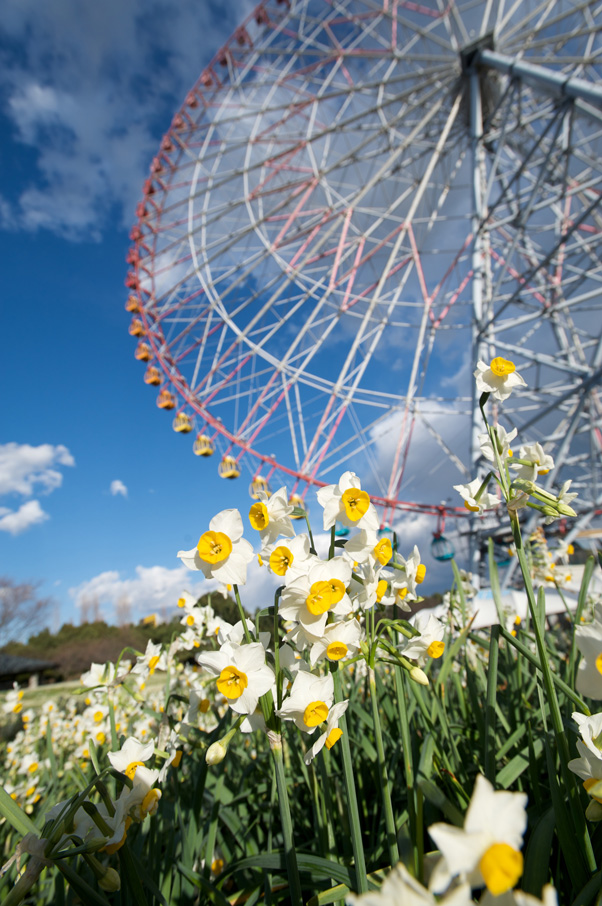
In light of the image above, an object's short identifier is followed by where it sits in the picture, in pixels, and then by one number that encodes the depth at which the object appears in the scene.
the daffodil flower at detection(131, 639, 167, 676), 0.37
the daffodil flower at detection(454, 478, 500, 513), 0.24
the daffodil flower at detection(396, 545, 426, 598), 0.26
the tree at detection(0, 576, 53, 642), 18.95
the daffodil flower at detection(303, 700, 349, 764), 0.19
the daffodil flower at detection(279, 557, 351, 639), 0.18
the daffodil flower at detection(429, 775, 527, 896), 0.09
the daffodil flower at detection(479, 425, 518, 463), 0.22
